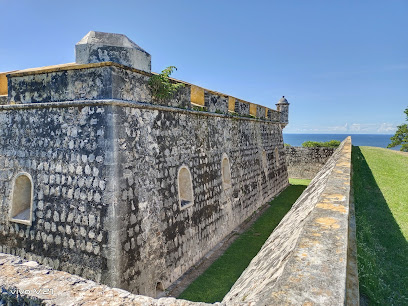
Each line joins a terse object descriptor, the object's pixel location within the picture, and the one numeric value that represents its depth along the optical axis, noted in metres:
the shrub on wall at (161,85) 6.21
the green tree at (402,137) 32.22
